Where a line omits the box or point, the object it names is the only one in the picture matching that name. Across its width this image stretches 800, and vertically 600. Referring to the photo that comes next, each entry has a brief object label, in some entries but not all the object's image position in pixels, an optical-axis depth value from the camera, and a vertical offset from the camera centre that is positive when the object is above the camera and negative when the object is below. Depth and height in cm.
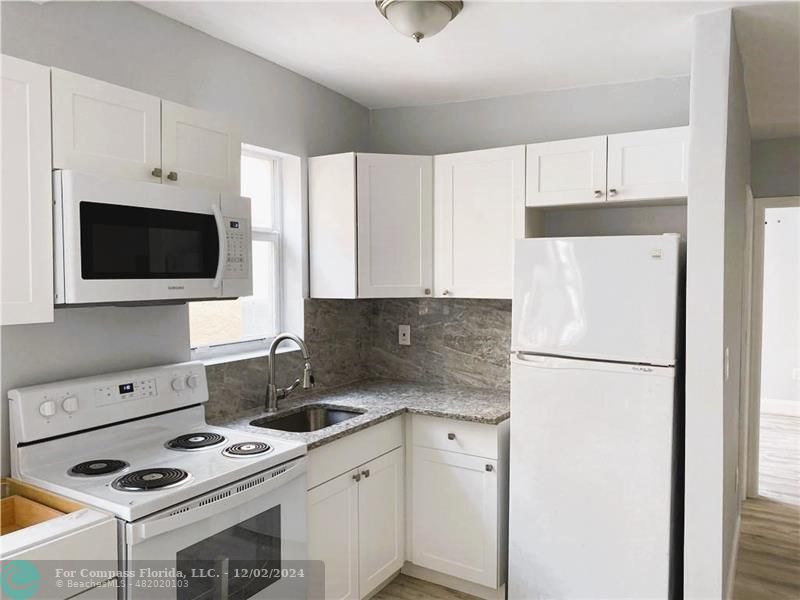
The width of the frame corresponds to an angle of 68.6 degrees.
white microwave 167 +15
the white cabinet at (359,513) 231 -96
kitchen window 271 -4
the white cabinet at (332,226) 300 +32
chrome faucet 259 -42
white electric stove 164 -57
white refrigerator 219 -51
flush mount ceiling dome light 201 +95
